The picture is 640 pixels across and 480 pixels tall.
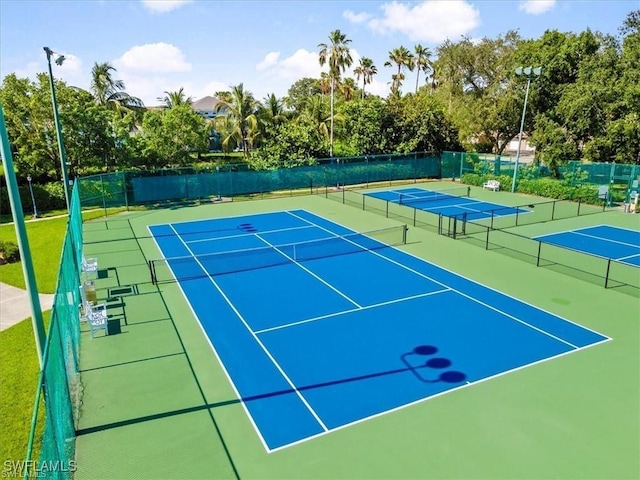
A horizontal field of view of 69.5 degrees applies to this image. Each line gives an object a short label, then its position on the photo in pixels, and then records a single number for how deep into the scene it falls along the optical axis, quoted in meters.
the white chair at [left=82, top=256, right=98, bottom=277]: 15.84
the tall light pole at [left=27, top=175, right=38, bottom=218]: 28.01
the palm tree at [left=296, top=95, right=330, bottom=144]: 48.72
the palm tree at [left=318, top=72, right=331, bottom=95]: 54.18
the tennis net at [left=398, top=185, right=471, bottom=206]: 30.83
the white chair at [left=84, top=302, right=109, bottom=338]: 12.09
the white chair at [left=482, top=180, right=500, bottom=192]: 34.34
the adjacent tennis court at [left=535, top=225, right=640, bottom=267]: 18.66
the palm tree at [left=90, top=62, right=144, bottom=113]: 49.19
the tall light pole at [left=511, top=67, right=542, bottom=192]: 28.74
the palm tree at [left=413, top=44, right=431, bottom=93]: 66.81
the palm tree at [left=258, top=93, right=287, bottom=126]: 52.22
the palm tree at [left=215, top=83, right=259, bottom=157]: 50.44
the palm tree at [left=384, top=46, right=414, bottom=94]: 65.62
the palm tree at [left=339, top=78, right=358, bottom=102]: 62.75
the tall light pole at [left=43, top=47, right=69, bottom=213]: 15.29
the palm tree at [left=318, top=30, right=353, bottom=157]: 37.91
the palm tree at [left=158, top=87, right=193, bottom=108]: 53.51
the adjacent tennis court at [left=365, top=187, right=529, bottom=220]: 26.48
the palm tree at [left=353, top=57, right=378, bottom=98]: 68.44
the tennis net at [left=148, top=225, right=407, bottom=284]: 17.33
